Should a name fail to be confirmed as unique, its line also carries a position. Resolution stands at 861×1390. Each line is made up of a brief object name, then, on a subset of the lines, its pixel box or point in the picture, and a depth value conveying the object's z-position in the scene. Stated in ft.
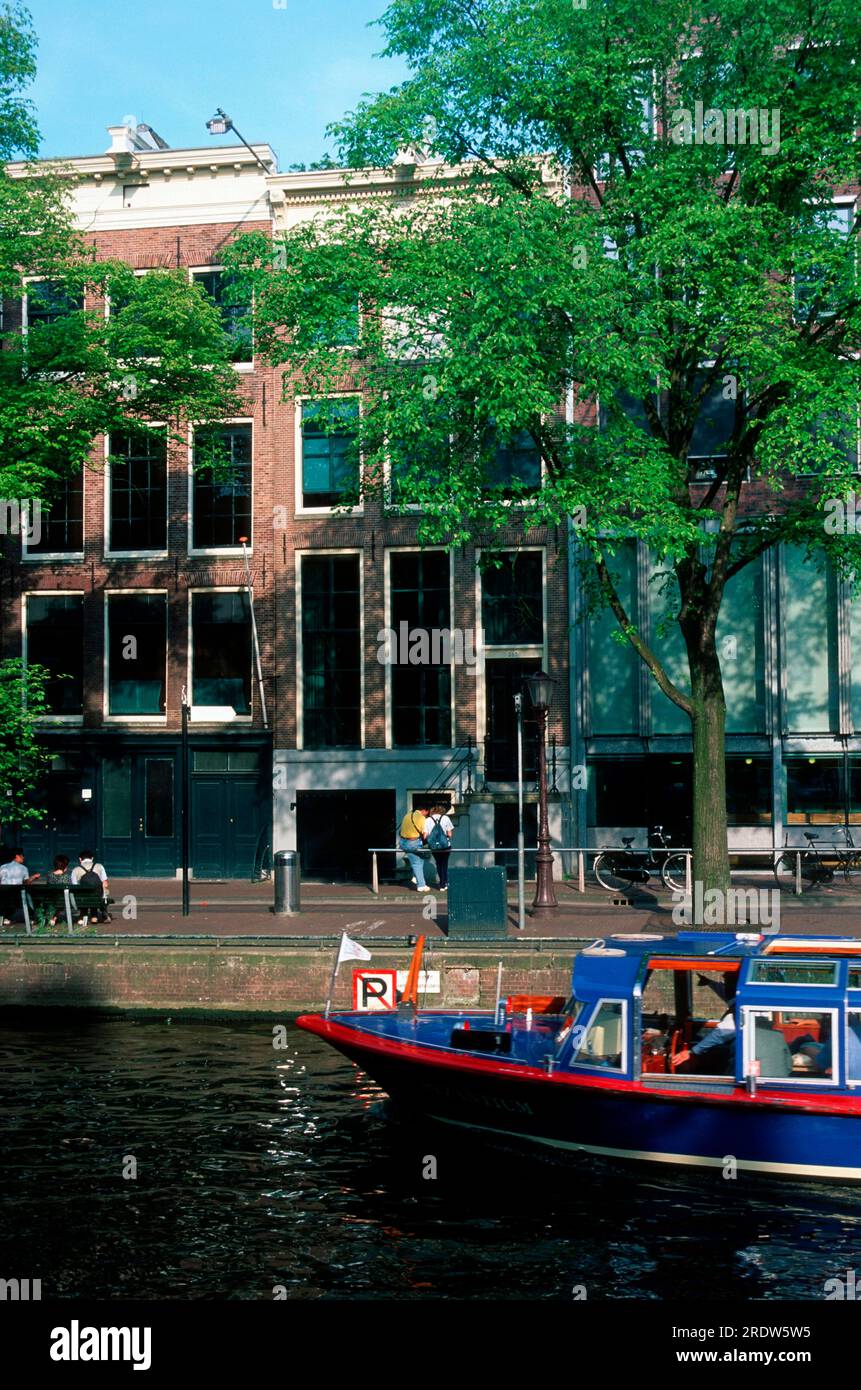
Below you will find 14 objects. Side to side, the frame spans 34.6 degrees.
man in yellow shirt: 90.48
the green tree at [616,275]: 64.64
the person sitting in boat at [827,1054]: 43.88
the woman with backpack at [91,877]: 80.79
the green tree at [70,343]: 84.89
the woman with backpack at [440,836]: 91.20
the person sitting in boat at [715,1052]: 45.83
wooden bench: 78.95
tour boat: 43.91
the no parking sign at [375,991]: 56.03
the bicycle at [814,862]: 87.66
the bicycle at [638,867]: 87.32
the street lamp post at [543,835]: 79.77
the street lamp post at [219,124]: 110.63
